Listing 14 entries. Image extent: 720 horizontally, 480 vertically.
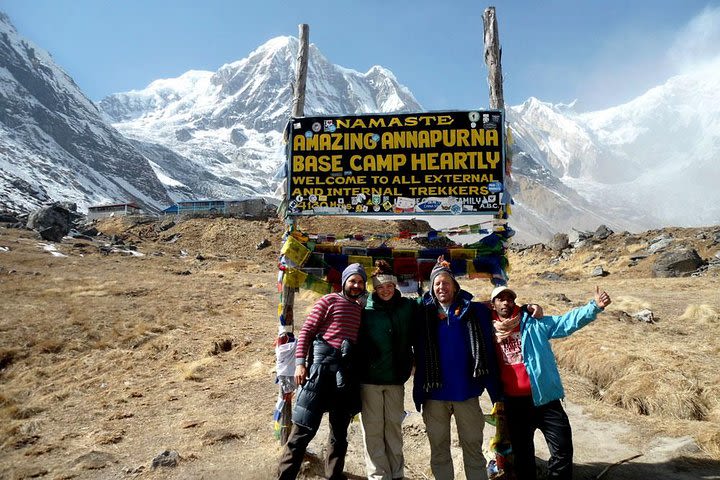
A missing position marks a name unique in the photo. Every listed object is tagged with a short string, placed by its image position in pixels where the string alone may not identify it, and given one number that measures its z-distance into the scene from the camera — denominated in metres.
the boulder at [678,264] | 22.25
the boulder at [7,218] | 40.74
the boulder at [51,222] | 33.50
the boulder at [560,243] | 38.72
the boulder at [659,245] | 27.68
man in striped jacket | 4.15
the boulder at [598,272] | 25.97
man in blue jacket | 4.09
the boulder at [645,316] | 12.60
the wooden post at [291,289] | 5.46
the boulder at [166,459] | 5.41
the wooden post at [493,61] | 5.73
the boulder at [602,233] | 37.10
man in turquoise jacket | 3.91
